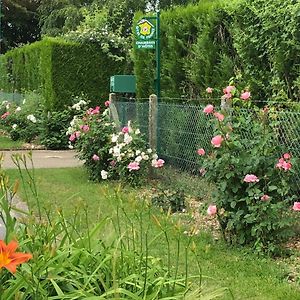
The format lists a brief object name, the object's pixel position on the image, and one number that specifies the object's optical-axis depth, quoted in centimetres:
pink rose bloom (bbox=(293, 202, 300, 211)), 489
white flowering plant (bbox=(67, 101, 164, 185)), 874
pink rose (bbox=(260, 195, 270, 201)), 512
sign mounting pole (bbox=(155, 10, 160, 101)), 1028
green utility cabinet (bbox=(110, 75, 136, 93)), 1205
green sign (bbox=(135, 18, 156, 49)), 1030
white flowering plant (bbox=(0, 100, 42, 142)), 1631
